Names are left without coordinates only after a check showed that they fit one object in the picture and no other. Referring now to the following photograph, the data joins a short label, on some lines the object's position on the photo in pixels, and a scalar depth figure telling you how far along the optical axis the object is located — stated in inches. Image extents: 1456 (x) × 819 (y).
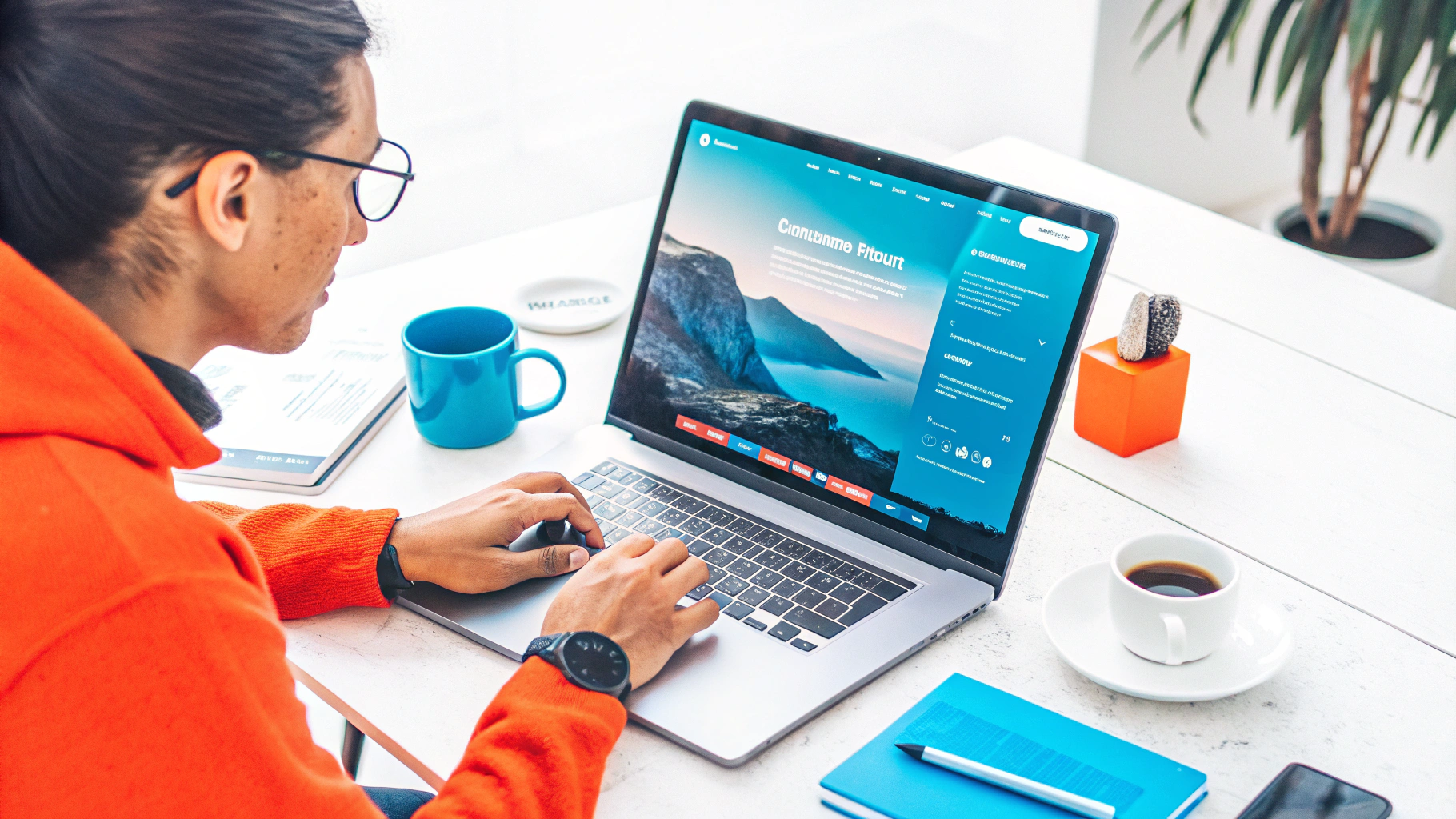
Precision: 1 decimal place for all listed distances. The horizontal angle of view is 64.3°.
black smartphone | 27.4
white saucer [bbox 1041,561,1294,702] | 31.3
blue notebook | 27.8
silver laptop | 33.7
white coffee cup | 31.4
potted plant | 79.5
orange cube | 42.5
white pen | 27.5
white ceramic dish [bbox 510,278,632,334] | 52.2
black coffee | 32.6
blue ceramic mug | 42.8
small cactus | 42.4
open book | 42.3
